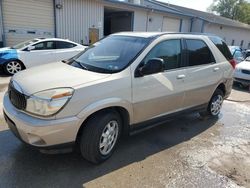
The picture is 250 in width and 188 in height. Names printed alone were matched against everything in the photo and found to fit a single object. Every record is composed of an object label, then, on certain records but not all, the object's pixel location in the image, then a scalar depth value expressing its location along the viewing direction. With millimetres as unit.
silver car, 2695
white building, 11398
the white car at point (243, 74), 9289
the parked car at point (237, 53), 11952
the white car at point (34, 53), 8505
